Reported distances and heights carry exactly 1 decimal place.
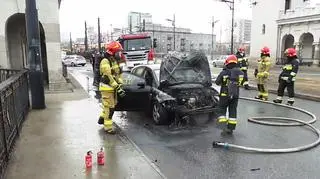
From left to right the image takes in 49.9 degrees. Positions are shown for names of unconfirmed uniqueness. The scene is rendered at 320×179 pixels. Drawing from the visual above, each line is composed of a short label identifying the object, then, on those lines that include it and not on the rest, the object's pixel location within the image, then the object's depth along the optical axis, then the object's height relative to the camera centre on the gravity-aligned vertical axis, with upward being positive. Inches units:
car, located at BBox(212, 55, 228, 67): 1560.9 -80.9
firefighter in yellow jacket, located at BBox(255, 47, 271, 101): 473.1 -38.0
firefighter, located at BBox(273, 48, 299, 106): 431.8 -34.6
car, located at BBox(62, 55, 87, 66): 1721.3 -71.1
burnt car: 319.0 -42.7
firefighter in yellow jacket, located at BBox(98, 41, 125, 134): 292.2 -30.0
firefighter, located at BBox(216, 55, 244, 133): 303.5 -40.5
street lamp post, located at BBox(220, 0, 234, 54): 1319.1 +165.3
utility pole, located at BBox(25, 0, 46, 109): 381.1 -10.9
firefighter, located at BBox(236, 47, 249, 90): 541.6 -22.7
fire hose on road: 248.7 -75.7
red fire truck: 984.3 -2.9
